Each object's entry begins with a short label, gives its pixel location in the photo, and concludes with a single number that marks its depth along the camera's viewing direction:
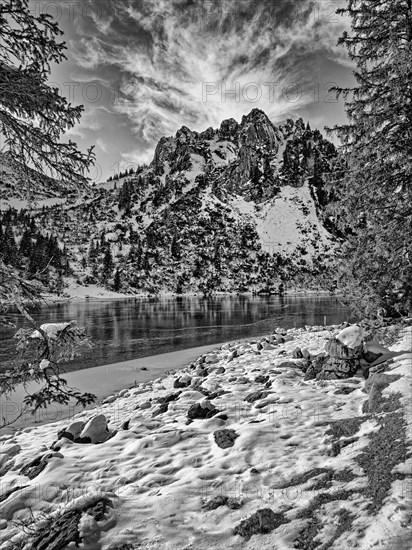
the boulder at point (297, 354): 13.31
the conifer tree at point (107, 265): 107.01
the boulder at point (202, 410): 8.00
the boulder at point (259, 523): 3.67
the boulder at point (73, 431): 7.77
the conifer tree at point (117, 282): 99.53
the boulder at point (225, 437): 6.11
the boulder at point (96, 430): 7.49
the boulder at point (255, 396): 8.70
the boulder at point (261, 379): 10.56
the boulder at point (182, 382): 12.20
